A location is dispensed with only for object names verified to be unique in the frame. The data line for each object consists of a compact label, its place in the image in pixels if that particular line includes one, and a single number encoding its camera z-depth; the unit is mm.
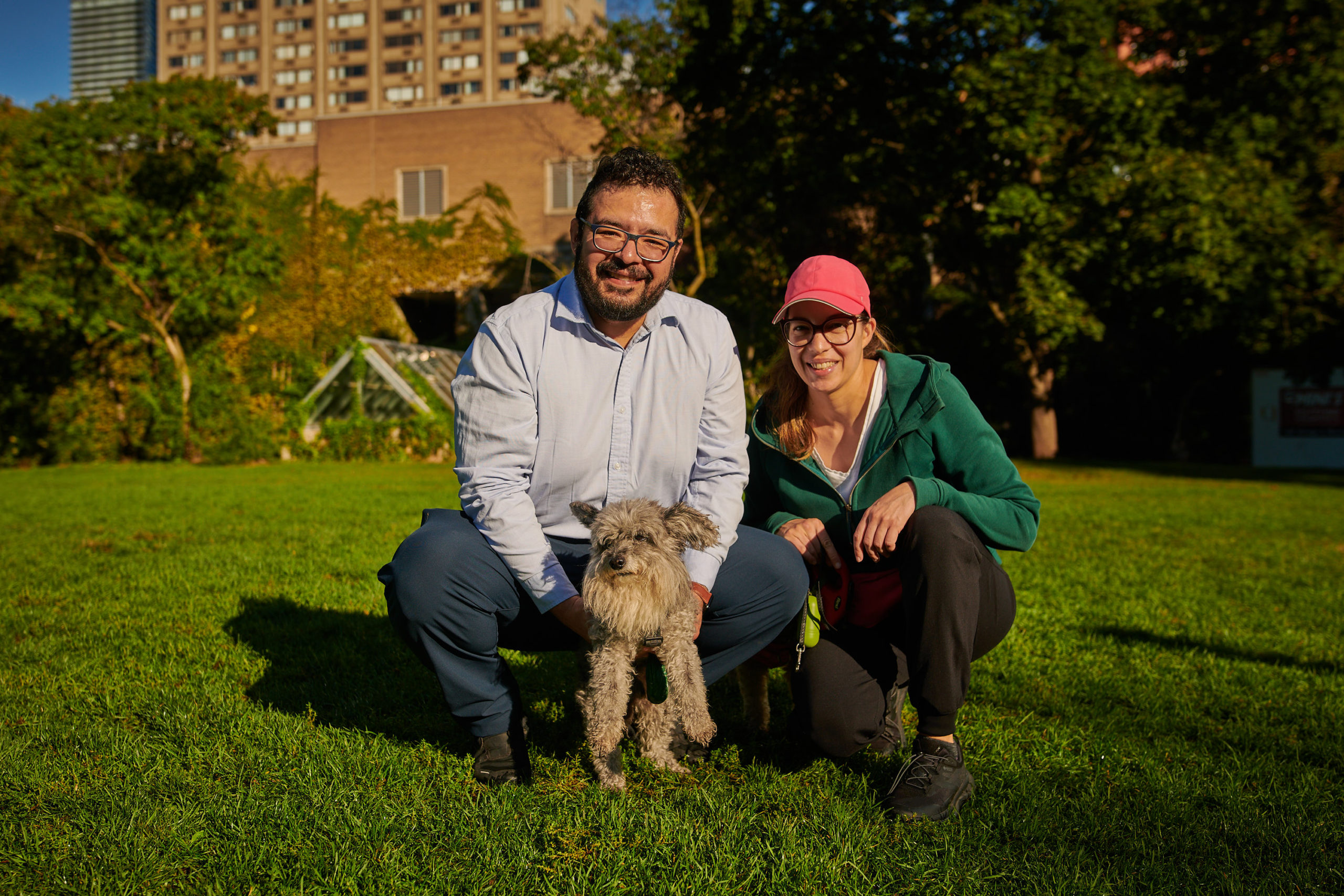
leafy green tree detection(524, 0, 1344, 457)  17031
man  3158
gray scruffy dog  2934
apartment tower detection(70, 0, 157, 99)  158375
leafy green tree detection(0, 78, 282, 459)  20344
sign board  23438
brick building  83938
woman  3041
